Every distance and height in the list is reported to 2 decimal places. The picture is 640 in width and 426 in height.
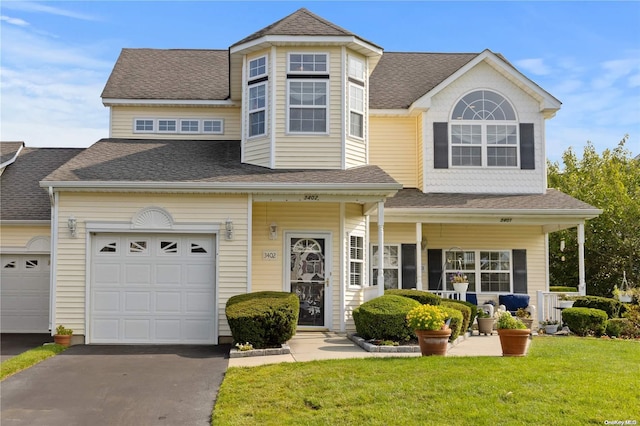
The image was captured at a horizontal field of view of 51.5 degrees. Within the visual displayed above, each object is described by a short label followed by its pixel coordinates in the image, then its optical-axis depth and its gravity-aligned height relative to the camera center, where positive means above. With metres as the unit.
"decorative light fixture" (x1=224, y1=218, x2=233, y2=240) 14.03 +0.38
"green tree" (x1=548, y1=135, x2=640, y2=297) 25.30 +0.69
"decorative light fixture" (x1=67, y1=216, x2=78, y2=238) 13.88 +0.45
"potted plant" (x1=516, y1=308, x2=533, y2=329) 15.55 -1.64
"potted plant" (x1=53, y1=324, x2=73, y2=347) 13.55 -1.83
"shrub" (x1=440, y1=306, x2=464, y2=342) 12.77 -1.43
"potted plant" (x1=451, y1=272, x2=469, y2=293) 16.92 -0.92
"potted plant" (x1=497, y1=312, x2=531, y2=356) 10.52 -1.42
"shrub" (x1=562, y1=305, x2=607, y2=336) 15.23 -1.67
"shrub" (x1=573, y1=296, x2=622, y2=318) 16.28 -1.39
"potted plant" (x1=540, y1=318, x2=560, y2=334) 15.89 -1.87
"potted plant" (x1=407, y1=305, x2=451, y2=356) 10.69 -1.32
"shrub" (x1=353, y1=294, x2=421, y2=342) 12.59 -1.39
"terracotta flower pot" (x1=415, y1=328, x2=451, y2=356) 10.70 -1.51
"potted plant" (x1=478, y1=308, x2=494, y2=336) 15.02 -1.74
